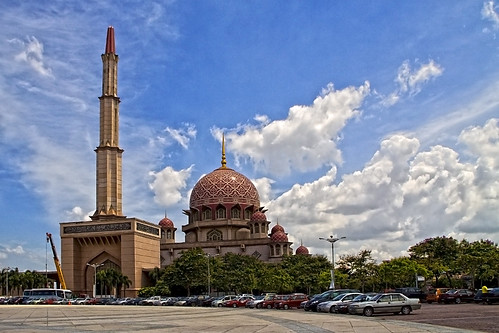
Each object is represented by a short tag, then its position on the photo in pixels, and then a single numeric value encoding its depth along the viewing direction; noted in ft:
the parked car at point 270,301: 150.82
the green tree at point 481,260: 191.11
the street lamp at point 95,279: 241.76
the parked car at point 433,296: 159.22
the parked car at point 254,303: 154.78
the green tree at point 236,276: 238.27
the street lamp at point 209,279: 224.98
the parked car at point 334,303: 118.32
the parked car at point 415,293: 168.51
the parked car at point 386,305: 104.83
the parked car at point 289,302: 148.05
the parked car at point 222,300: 171.23
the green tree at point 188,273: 234.79
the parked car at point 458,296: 152.05
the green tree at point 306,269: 245.45
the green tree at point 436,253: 230.27
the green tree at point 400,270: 213.66
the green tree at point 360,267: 217.15
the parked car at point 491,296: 132.45
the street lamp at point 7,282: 286.99
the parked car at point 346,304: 114.32
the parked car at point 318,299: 129.08
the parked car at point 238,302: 165.99
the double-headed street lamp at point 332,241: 176.84
